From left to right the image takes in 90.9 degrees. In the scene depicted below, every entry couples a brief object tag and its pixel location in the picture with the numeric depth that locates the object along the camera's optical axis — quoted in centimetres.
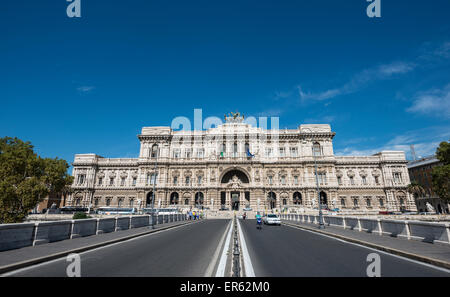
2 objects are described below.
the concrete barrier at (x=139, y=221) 2023
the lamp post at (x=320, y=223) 1920
